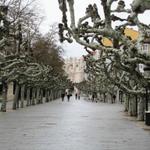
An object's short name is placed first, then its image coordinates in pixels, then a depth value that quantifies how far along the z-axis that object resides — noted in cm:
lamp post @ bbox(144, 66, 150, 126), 1976
